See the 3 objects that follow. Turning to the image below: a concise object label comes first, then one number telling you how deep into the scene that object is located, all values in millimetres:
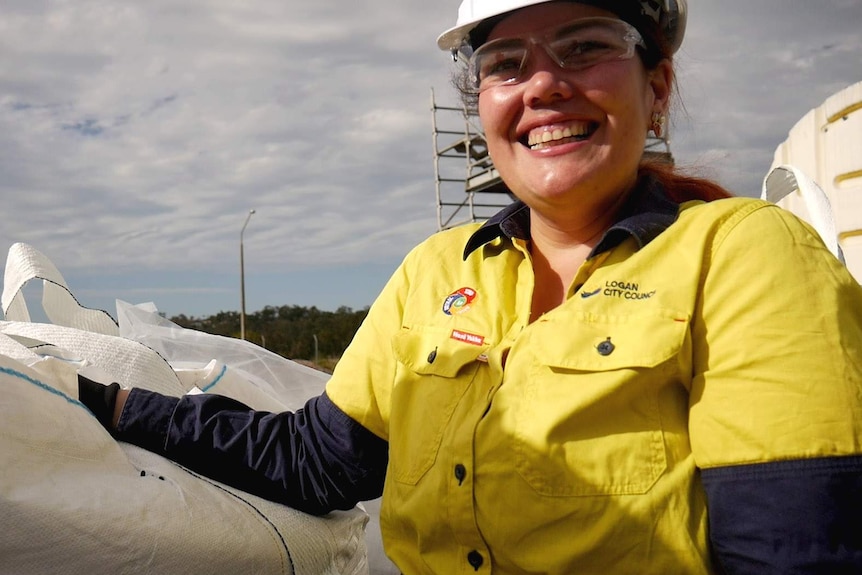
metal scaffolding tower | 12836
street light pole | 13262
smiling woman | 1154
